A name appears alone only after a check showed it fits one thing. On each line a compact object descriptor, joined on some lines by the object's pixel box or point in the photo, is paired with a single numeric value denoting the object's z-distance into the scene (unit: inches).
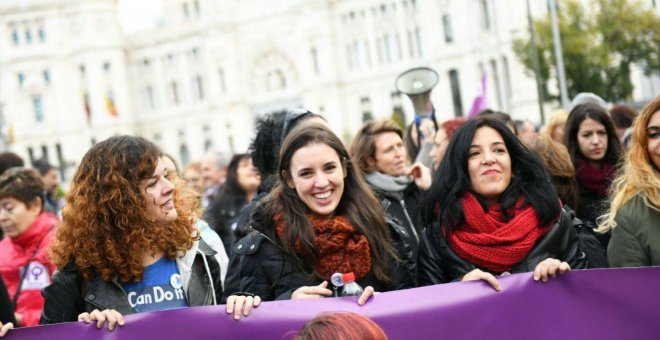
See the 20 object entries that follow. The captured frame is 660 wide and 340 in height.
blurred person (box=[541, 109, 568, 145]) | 265.6
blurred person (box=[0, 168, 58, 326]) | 204.4
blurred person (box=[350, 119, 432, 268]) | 213.8
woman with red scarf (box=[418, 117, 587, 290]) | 143.0
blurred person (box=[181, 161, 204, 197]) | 419.5
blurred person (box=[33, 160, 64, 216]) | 361.1
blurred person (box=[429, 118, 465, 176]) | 231.1
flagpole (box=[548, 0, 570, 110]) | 791.7
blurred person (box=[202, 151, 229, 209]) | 374.9
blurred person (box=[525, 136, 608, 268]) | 187.6
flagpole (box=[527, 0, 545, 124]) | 709.9
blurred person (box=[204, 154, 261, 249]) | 290.4
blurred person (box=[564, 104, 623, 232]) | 208.7
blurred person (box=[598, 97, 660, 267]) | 139.3
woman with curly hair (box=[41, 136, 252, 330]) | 142.9
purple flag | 429.0
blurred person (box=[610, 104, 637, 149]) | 284.7
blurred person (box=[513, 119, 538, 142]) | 319.1
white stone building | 1880.7
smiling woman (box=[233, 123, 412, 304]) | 147.3
